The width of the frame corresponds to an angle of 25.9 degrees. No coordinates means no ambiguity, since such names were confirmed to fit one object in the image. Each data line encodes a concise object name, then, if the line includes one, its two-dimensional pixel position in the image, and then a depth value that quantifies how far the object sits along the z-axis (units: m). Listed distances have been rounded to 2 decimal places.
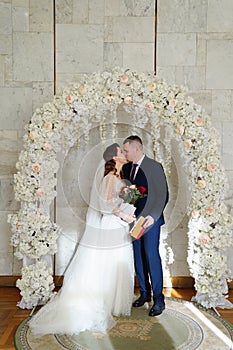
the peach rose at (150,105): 4.30
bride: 3.94
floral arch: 4.32
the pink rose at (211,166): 4.33
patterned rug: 3.61
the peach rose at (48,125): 4.31
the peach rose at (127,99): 4.30
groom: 4.25
